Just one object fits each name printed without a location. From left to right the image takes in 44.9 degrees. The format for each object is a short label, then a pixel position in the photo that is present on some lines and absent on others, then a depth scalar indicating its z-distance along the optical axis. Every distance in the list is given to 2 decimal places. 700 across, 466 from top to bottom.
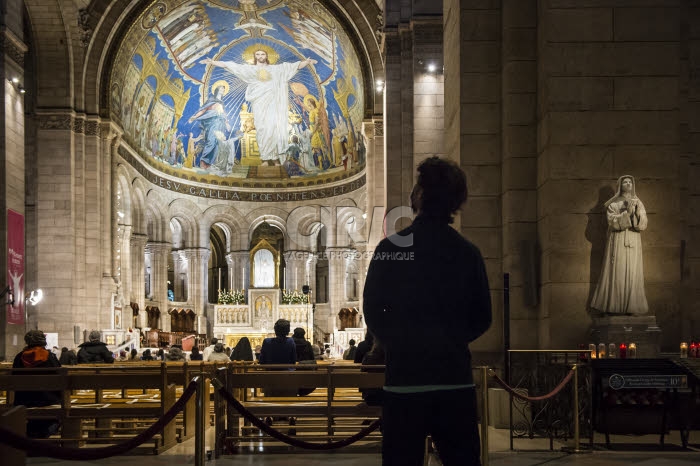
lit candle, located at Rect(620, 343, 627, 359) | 9.65
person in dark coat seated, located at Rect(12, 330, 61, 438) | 8.87
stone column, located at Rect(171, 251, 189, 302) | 47.38
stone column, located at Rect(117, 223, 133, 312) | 37.53
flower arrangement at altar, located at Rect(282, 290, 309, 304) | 42.38
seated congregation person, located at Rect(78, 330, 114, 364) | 14.45
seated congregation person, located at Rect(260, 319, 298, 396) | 10.90
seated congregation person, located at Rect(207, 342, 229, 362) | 15.25
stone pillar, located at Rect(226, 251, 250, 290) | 47.75
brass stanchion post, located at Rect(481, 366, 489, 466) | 6.74
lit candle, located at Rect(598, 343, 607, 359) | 9.84
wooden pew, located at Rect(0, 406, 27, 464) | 3.99
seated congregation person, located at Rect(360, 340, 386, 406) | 7.48
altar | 41.50
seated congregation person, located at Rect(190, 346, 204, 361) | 22.93
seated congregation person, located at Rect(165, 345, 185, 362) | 20.00
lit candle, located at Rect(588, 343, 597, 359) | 9.84
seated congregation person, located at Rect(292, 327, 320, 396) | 12.78
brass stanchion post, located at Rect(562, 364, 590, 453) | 8.42
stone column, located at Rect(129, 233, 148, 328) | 39.34
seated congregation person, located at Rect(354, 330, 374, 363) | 10.18
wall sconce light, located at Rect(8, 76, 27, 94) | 23.40
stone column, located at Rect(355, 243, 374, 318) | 33.42
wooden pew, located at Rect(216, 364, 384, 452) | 8.36
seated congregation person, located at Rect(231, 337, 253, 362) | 14.45
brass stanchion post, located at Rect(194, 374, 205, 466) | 6.18
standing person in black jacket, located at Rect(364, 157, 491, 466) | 3.31
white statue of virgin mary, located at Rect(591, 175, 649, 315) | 9.95
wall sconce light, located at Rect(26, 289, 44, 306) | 26.97
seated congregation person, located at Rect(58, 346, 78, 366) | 17.74
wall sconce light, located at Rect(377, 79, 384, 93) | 31.40
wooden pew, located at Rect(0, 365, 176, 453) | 8.08
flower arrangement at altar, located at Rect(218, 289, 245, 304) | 42.56
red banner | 22.47
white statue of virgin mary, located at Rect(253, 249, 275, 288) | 48.94
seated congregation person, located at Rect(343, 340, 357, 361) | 18.65
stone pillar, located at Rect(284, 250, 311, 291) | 47.06
